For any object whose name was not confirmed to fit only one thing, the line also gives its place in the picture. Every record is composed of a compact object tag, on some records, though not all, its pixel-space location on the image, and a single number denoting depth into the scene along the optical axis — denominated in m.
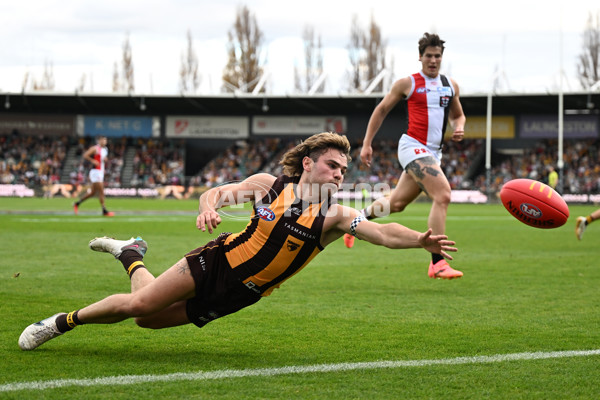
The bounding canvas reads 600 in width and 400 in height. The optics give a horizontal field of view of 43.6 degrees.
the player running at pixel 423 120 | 8.59
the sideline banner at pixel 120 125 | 54.72
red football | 6.00
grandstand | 48.38
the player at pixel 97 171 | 21.72
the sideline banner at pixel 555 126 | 48.94
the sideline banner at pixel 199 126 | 54.88
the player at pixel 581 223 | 13.24
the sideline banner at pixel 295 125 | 53.81
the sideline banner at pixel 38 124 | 54.53
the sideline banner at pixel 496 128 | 50.59
